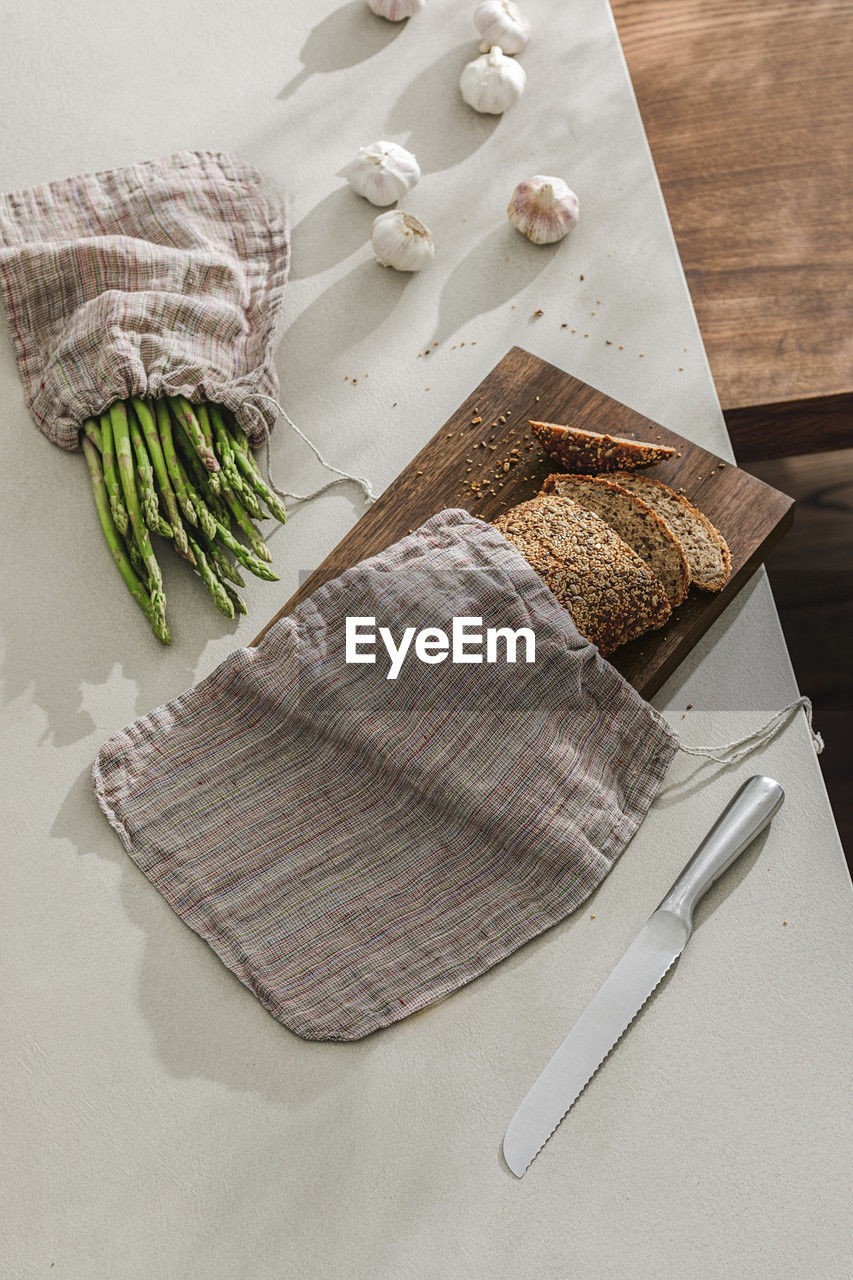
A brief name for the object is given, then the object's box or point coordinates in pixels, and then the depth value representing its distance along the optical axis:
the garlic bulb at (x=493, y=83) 1.70
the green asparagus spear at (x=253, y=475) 1.39
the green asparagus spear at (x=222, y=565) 1.38
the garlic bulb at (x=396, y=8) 1.77
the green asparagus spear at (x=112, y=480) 1.36
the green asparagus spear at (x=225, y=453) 1.39
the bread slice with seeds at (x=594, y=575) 1.25
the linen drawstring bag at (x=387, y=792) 1.17
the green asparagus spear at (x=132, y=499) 1.34
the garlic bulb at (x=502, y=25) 1.73
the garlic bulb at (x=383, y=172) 1.62
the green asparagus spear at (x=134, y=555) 1.37
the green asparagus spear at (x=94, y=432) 1.41
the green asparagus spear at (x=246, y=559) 1.35
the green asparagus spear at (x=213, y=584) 1.34
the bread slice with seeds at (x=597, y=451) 1.35
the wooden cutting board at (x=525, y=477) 1.36
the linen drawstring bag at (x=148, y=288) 1.41
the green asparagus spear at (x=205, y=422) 1.41
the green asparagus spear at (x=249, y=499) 1.39
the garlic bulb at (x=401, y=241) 1.57
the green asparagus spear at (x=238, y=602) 1.37
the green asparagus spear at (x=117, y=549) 1.33
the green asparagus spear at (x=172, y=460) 1.36
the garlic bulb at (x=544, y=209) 1.59
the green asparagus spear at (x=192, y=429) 1.38
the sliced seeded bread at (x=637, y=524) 1.30
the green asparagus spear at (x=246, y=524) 1.38
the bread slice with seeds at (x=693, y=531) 1.31
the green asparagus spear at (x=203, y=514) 1.35
